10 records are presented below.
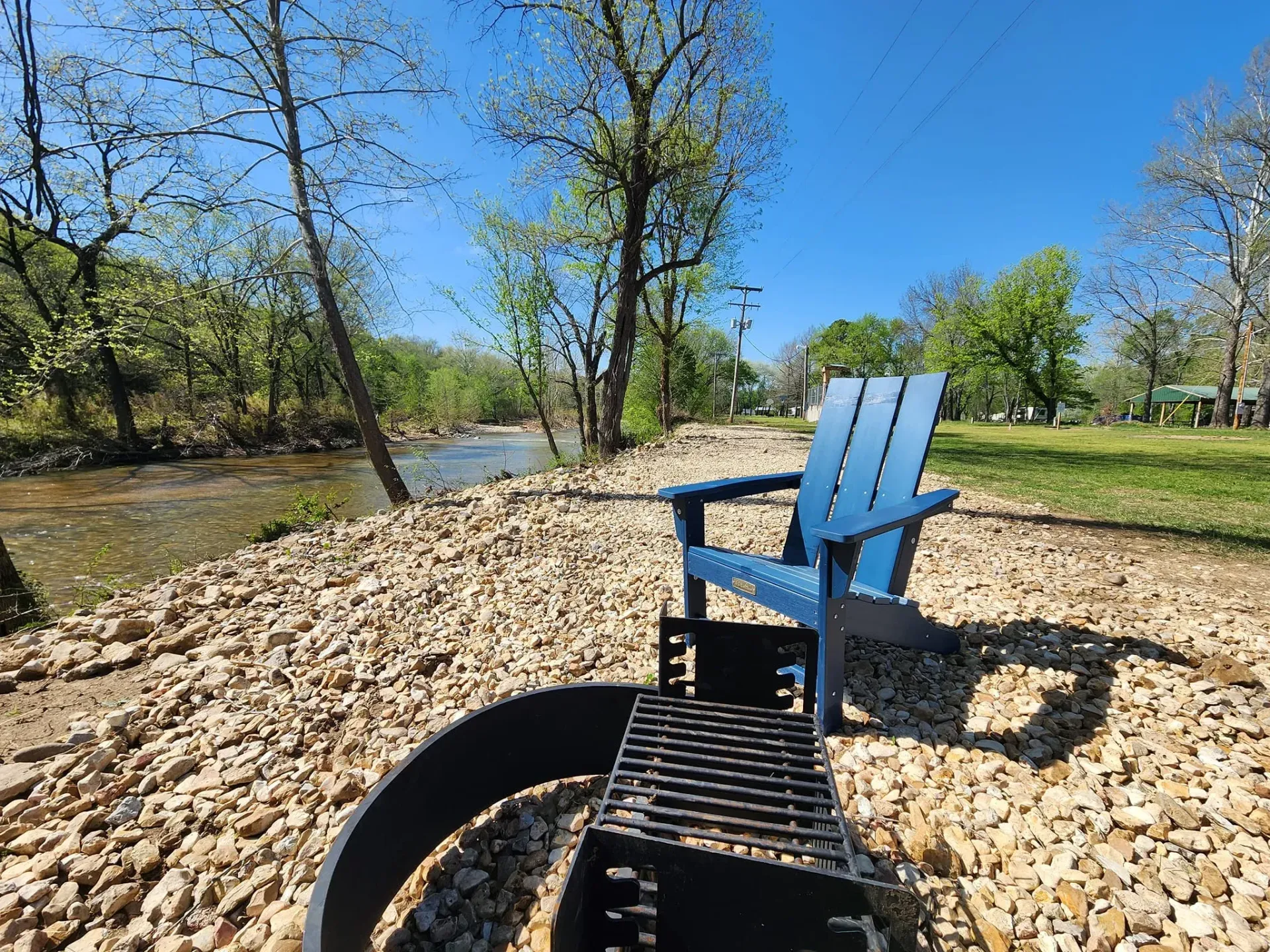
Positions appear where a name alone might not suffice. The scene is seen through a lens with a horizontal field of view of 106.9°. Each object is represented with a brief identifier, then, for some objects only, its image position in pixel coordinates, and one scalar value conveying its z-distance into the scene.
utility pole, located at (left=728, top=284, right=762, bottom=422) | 23.34
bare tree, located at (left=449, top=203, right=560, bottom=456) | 10.34
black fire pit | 0.79
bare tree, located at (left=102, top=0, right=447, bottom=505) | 4.64
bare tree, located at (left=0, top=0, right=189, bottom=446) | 4.37
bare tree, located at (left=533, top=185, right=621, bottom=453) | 10.02
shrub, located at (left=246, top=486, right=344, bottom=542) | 4.89
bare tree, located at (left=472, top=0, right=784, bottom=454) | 6.67
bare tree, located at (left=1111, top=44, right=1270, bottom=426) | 13.94
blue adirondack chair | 1.62
